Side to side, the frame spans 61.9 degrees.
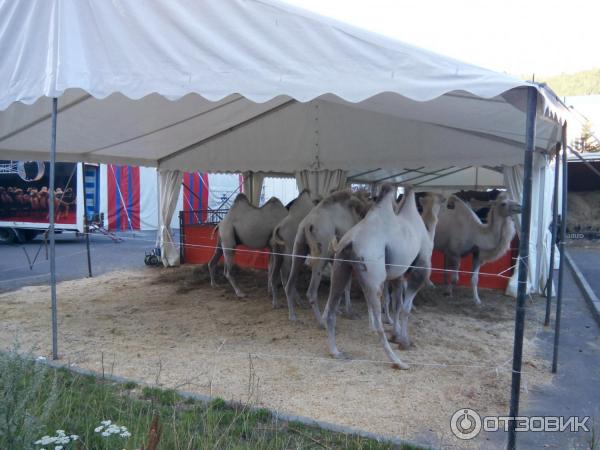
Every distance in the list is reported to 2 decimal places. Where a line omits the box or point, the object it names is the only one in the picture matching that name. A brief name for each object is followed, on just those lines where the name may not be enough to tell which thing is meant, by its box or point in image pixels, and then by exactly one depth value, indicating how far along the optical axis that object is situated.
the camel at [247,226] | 7.39
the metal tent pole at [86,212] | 9.45
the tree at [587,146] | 15.76
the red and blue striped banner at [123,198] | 17.61
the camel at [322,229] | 5.34
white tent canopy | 3.55
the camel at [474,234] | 7.08
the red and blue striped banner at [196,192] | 19.27
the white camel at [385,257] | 4.35
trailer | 14.56
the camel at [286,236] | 6.37
